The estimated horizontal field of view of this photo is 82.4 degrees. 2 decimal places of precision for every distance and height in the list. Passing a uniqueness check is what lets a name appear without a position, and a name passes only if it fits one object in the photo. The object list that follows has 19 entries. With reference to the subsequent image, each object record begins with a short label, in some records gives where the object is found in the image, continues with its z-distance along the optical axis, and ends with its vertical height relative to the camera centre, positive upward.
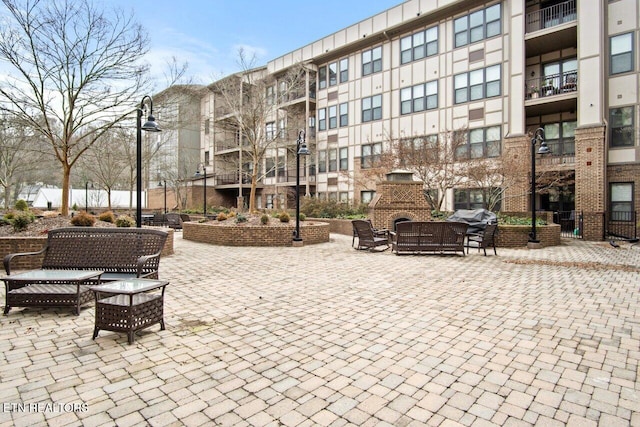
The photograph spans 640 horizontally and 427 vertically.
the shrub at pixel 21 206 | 12.05 +0.02
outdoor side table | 3.90 -1.13
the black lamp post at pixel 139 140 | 8.79 +1.63
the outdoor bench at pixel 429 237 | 10.61 -0.88
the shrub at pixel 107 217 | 12.09 -0.35
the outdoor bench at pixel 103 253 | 5.33 -0.73
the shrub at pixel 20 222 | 9.31 -0.40
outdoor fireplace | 14.40 +0.19
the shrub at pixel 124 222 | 11.31 -0.48
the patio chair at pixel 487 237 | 11.05 -0.94
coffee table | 4.84 -1.13
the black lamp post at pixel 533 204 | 12.62 +0.10
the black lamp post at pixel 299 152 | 12.69 +1.90
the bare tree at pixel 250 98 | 17.62 +5.47
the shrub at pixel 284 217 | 14.66 -0.42
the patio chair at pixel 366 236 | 11.57 -0.95
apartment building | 17.08 +6.48
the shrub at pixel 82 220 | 10.13 -0.38
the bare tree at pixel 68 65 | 10.61 +4.38
